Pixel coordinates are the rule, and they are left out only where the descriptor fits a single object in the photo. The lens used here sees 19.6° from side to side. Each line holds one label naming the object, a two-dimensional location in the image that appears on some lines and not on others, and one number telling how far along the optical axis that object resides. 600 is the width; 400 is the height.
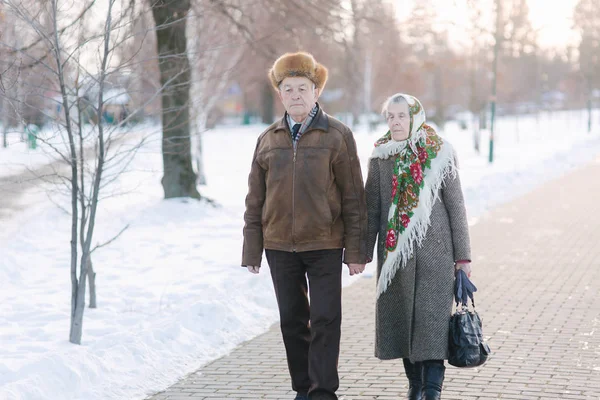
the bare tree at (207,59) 29.47
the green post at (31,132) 12.18
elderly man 8.92
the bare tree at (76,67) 11.90
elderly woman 9.15
